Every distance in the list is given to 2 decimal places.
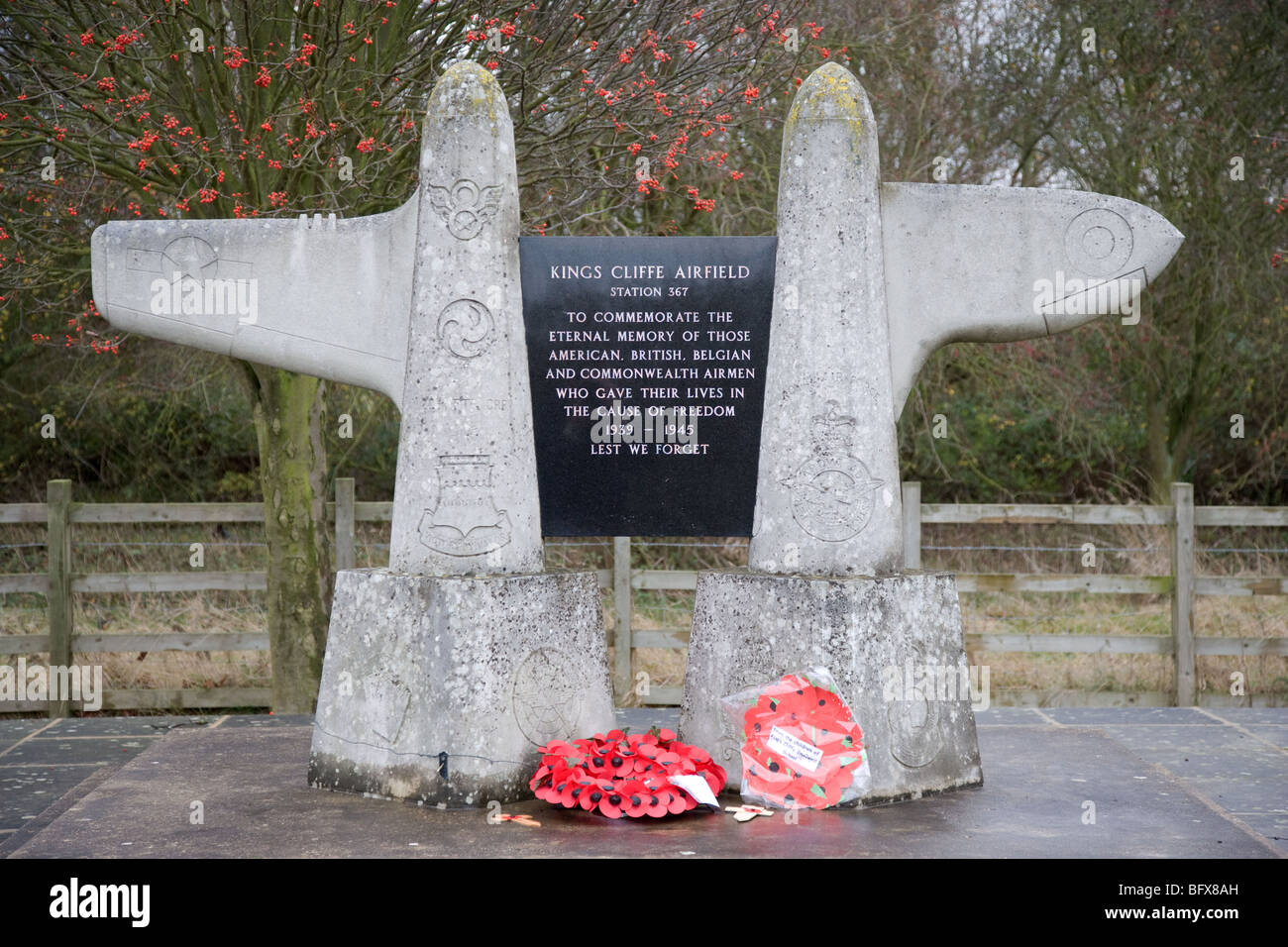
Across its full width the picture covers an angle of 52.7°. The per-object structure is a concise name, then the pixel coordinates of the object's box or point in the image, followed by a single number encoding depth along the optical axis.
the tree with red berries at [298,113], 6.49
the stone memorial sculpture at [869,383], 4.83
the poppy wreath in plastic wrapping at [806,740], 4.68
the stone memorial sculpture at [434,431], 4.79
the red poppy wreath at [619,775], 4.57
